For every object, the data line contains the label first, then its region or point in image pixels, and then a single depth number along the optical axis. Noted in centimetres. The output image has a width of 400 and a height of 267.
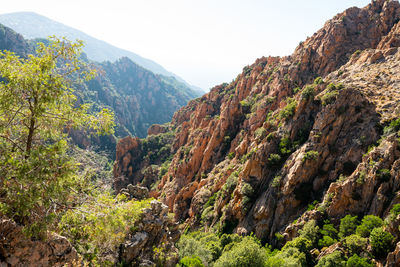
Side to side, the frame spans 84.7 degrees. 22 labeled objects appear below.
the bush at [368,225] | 3128
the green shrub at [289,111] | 5770
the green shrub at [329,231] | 3597
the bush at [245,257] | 3394
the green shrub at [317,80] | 6519
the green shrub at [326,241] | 3427
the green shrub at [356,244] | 2980
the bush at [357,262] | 2725
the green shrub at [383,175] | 3481
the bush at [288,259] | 3141
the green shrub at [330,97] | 5019
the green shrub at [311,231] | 3612
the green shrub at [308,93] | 5609
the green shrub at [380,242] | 2758
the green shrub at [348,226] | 3400
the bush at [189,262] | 3262
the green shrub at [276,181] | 4878
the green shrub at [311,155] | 4606
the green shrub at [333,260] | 2926
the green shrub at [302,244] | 3519
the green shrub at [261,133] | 6222
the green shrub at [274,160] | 5266
